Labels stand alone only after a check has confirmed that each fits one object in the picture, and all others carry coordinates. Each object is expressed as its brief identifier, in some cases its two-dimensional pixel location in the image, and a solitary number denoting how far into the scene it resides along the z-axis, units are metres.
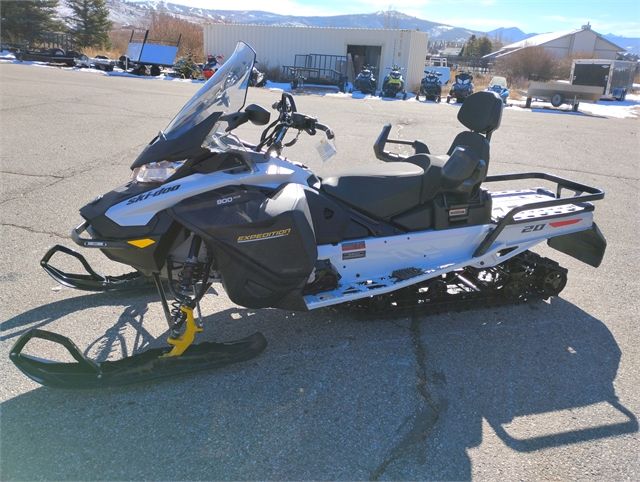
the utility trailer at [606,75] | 26.23
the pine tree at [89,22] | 40.56
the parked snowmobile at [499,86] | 21.71
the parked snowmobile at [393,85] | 21.84
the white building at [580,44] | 66.12
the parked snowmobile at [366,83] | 22.80
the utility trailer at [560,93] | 21.12
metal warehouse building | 28.02
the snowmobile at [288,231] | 2.73
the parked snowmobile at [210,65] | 24.00
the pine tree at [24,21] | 37.41
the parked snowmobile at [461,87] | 21.16
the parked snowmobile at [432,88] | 21.31
